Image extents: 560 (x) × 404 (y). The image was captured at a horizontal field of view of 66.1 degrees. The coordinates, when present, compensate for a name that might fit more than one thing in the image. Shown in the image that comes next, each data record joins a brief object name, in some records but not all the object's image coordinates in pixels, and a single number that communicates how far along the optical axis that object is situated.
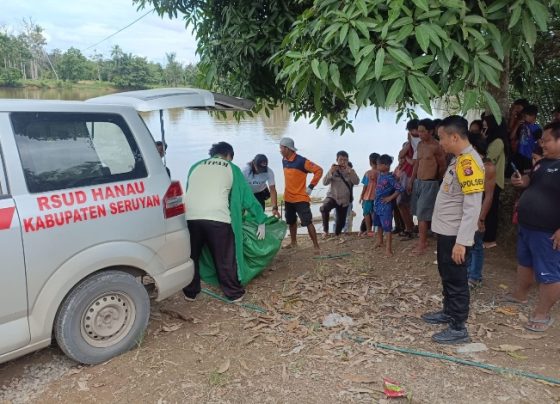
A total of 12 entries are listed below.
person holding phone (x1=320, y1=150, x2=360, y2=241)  6.67
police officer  2.85
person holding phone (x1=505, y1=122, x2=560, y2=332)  3.10
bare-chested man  4.72
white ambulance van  2.43
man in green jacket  3.71
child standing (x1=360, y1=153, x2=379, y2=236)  6.03
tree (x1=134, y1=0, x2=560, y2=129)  2.46
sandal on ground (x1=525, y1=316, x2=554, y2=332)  3.23
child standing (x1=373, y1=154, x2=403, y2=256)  5.11
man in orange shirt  5.34
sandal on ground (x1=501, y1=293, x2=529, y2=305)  3.69
